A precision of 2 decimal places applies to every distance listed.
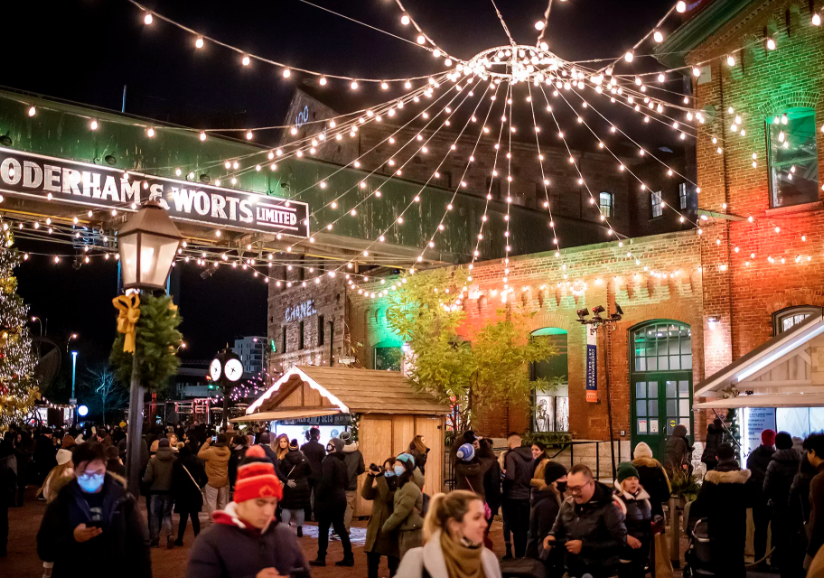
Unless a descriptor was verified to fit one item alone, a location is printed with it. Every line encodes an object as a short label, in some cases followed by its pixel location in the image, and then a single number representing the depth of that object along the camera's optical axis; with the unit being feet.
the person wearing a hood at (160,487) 41.55
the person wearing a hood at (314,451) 42.96
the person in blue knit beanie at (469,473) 38.58
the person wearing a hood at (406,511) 28.43
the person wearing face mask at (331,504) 37.78
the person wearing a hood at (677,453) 46.03
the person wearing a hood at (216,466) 45.75
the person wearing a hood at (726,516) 26.02
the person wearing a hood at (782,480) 31.55
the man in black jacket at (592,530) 20.34
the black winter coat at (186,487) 42.04
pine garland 23.22
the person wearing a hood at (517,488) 39.65
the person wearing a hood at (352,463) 44.90
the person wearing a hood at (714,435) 49.70
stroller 26.68
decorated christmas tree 68.51
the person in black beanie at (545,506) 25.50
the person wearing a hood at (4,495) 40.09
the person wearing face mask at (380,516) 29.81
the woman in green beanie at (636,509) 24.75
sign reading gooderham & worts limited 54.29
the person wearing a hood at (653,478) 30.96
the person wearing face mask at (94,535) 17.81
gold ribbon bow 22.94
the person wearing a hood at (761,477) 34.39
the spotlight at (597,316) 52.49
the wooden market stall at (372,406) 53.16
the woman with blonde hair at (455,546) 14.60
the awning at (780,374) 38.99
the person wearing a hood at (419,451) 43.01
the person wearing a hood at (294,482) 40.81
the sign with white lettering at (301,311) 103.14
